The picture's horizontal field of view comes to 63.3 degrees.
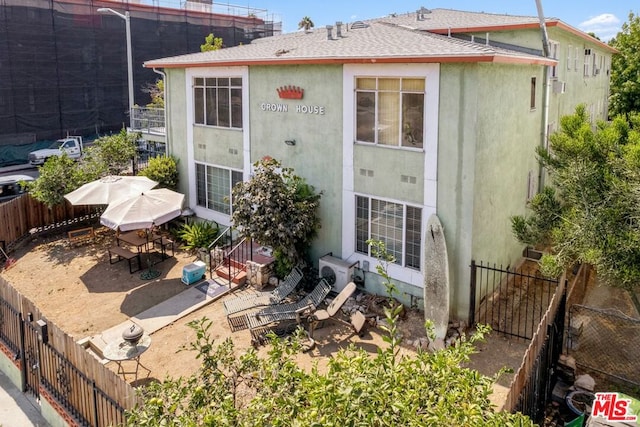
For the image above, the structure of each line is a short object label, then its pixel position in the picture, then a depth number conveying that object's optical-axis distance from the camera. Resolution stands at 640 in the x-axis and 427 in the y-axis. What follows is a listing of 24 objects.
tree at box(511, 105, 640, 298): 8.78
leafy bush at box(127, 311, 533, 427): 4.30
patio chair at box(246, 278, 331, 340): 12.48
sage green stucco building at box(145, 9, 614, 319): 12.23
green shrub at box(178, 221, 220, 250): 17.67
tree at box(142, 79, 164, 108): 30.24
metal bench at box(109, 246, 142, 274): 16.59
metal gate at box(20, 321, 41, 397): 10.05
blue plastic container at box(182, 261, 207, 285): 15.47
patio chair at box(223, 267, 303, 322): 13.43
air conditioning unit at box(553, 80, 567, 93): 16.92
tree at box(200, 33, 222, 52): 29.72
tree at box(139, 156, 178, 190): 18.84
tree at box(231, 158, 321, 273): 14.15
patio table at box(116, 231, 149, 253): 17.39
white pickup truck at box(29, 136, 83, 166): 34.38
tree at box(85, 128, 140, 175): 20.66
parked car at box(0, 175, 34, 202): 23.86
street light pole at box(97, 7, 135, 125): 23.94
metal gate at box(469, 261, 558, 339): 12.66
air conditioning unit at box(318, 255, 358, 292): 14.19
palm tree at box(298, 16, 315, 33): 29.45
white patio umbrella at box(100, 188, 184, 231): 14.82
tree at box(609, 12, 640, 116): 32.66
